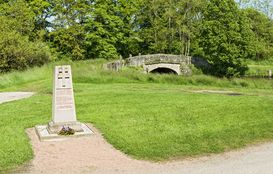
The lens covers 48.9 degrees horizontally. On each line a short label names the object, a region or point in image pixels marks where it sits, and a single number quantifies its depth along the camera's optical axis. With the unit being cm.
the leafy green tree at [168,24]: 3919
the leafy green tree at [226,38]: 3506
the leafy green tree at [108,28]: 3611
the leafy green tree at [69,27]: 3607
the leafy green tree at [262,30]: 4469
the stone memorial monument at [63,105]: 851
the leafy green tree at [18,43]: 2560
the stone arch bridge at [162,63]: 3250
